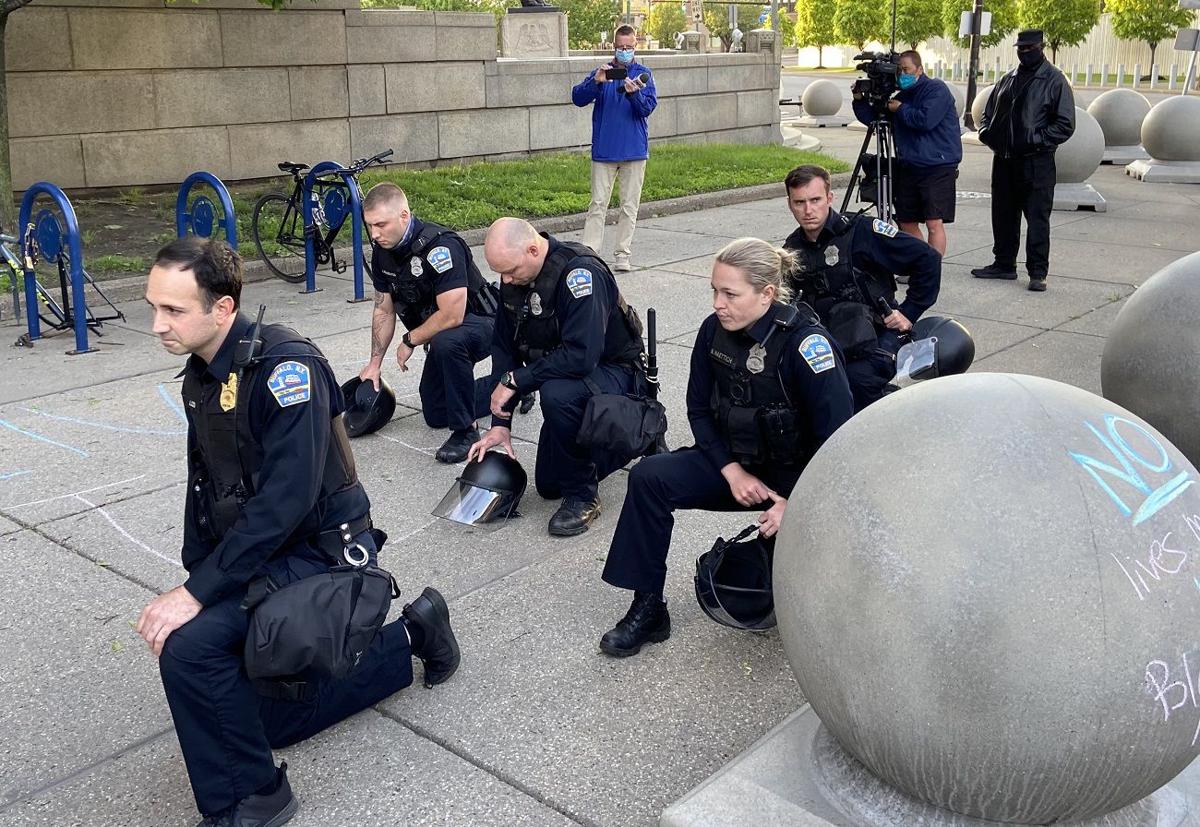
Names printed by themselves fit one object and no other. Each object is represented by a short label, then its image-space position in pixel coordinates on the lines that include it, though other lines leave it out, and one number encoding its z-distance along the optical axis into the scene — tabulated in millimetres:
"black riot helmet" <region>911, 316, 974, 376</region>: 6117
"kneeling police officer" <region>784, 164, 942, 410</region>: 5754
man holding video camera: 9688
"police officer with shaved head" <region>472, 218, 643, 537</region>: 5398
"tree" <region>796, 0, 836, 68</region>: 52594
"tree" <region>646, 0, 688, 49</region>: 57822
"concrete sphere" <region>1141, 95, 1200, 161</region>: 16812
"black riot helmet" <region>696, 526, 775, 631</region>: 4305
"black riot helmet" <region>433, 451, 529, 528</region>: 5480
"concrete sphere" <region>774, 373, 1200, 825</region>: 2623
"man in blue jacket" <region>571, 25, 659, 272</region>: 10906
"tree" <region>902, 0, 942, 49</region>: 41844
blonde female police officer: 4141
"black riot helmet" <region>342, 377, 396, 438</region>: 6516
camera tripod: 9797
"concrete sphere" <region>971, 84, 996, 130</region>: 20359
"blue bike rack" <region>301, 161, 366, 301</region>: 9891
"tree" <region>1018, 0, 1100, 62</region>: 37219
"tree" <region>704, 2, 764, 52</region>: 55700
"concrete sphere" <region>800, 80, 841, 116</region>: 26047
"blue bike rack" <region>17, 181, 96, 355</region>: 7953
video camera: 9555
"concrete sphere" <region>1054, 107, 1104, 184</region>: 13992
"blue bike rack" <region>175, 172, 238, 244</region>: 8842
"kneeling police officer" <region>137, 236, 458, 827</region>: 3260
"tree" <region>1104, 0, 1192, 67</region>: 36812
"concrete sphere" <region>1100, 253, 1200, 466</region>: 5352
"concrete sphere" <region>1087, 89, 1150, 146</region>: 18703
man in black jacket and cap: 9758
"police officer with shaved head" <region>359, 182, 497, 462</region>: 6367
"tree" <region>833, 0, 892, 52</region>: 45938
